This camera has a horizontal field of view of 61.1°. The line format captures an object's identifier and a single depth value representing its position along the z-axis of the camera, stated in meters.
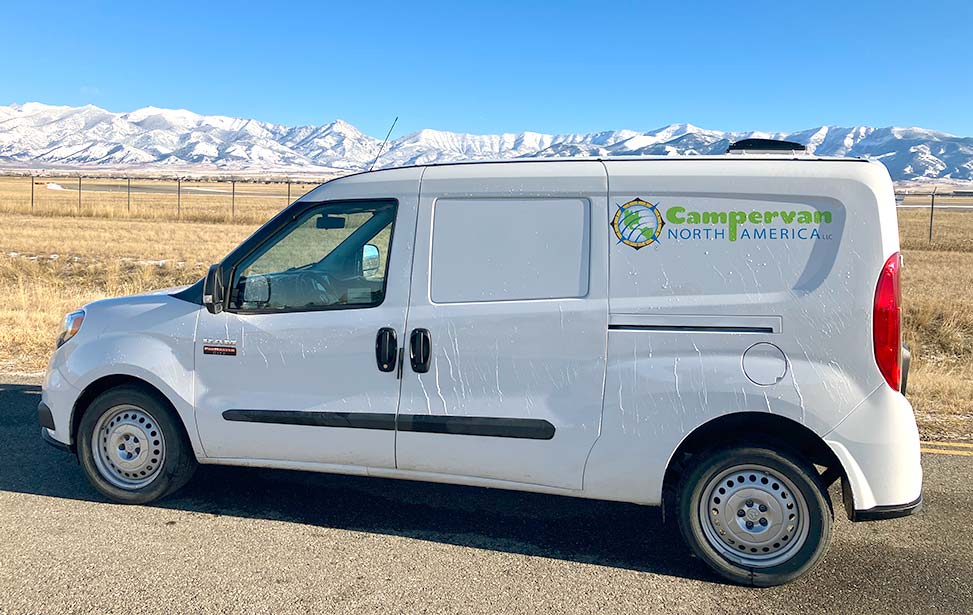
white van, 3.73
